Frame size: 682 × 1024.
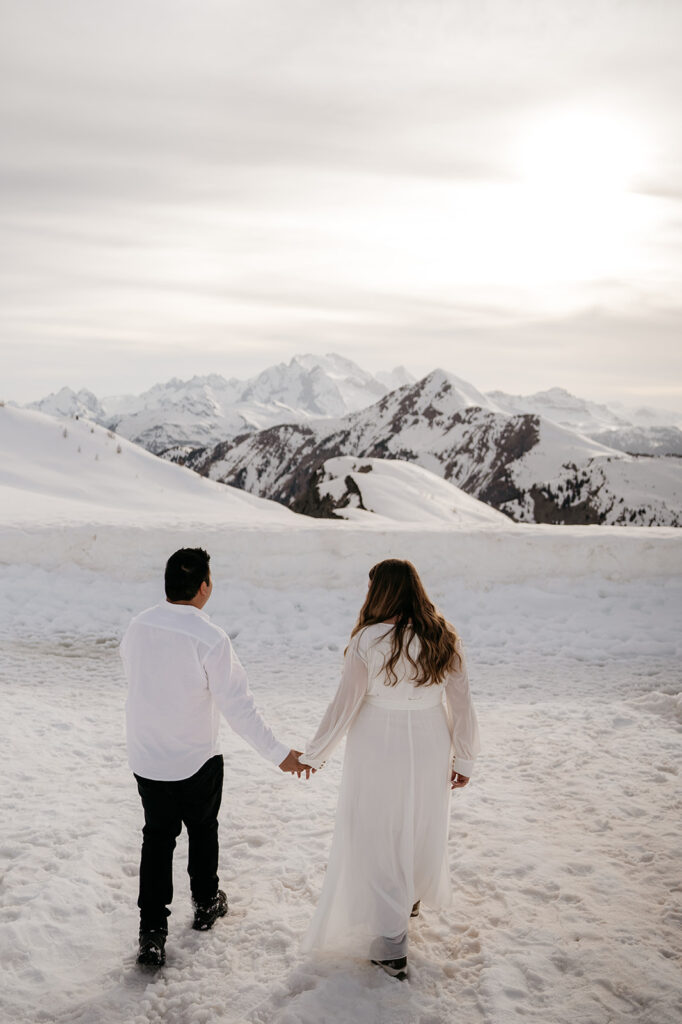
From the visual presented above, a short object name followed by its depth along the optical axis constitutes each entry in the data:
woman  3.77
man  3.70
